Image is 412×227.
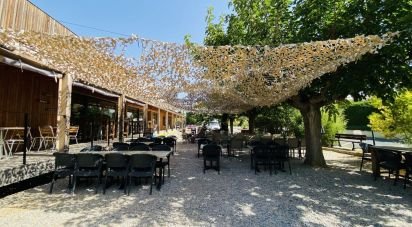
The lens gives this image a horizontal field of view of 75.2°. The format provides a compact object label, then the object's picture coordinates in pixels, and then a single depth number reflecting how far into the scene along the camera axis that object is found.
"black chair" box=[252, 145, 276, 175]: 7.68
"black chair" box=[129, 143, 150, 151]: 7.24
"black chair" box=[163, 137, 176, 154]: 10.07
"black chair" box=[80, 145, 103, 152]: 6.81
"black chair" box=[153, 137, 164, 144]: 10.12
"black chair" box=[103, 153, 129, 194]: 5.43
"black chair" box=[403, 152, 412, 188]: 5.81
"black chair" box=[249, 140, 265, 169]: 8.08
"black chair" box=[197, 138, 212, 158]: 10.51
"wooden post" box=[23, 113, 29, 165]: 5.18
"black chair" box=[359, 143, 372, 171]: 8.30
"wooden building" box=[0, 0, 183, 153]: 6.38
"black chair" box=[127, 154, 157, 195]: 5.41
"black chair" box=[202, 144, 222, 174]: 7.80
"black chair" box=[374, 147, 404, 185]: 6.22
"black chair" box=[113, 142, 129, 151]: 7.24
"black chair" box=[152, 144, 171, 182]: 7.17
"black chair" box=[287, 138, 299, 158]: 9.86
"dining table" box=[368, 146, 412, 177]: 6.75
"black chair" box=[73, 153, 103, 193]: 5.35
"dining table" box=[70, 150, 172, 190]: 5.74
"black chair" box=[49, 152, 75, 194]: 5.32
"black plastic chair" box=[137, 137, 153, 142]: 10.27
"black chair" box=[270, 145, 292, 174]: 7.66
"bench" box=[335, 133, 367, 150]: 12.49
